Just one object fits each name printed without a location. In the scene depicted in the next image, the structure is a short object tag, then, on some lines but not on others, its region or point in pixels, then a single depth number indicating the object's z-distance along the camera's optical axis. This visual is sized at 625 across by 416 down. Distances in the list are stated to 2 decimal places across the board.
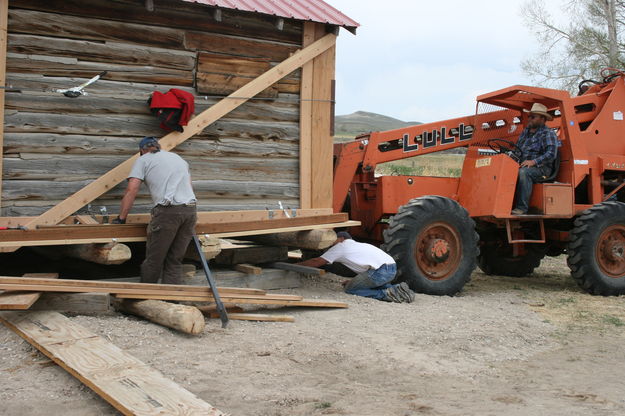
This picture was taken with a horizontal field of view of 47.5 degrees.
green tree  25.47
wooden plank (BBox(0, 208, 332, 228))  8.11
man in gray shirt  7.50
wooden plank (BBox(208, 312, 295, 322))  7.22
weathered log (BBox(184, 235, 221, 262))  8.02
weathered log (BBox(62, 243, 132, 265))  7.37
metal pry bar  6.93
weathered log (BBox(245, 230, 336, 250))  9.04
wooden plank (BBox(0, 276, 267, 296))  6.52
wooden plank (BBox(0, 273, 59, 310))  6.05
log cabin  7.53
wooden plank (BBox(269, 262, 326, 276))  9.03
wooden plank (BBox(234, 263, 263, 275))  8.79
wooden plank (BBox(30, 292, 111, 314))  6.64
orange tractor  9.56
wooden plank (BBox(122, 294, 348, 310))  7.02
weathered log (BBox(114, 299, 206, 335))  6.35
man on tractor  10.17
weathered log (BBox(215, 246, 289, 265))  9.04
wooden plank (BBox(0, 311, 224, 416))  4.46
